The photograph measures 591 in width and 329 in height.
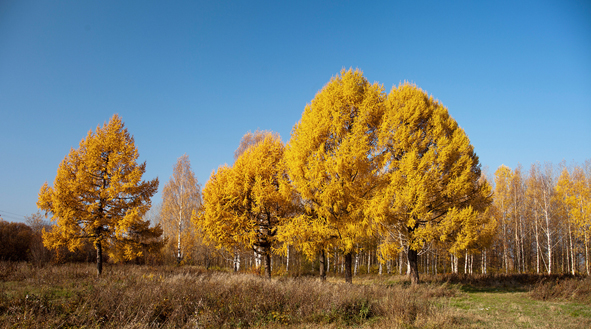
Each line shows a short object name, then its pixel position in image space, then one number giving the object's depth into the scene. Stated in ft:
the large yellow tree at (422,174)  37.40
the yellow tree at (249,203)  48.44
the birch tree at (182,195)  90.94
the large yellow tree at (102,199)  49.42
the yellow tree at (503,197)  86.79
